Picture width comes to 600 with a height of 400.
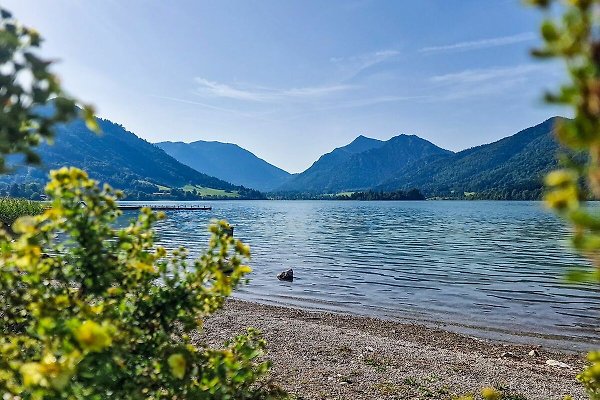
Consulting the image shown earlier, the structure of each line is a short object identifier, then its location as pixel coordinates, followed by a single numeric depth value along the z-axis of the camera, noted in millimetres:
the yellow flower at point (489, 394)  3886
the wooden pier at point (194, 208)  178975
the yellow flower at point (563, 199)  1293
